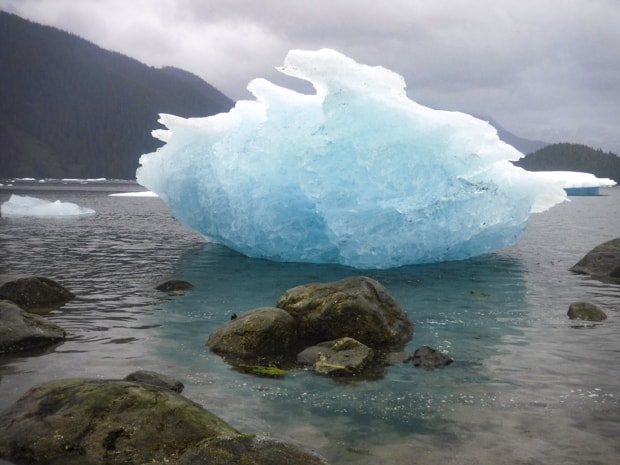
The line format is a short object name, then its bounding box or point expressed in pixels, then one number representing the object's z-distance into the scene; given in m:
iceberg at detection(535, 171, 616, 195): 80.81
